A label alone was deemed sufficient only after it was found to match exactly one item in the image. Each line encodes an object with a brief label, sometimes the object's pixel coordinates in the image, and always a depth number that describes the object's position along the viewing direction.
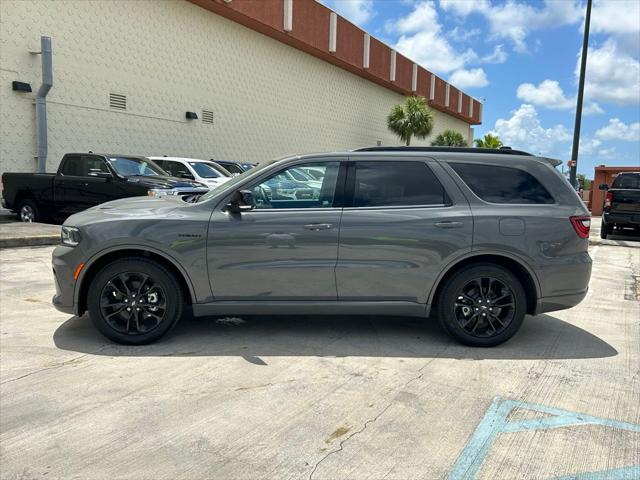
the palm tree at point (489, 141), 55.19
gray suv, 4.66
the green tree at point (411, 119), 35.72
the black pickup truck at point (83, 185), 11.27
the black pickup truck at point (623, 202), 13.73
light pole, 17.69
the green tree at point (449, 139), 45.47
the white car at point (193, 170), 14.12
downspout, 14.96
